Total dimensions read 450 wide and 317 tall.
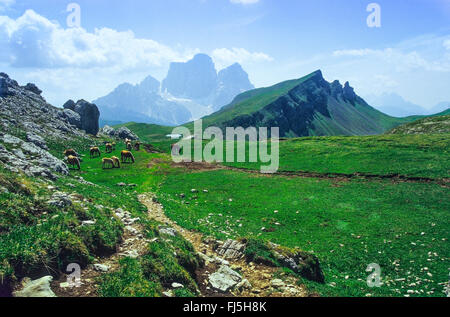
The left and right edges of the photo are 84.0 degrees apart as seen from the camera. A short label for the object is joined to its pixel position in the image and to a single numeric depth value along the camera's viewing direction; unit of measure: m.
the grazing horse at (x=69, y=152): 50.06
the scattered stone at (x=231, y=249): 15.34
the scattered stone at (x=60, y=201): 13.26
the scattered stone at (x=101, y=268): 10.02
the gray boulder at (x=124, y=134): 110.25
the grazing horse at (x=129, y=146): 73.47
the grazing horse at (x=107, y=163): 48.52
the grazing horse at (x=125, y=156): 56.12
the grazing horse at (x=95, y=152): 57.28
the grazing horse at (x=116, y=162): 50.72
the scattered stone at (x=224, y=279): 11.34
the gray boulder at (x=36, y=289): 7.54
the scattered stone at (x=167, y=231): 15.97
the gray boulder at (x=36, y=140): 48.56
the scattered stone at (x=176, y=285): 10.05
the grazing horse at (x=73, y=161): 43.41
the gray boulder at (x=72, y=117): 91.19
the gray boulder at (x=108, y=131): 108.28
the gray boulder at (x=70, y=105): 111.30
